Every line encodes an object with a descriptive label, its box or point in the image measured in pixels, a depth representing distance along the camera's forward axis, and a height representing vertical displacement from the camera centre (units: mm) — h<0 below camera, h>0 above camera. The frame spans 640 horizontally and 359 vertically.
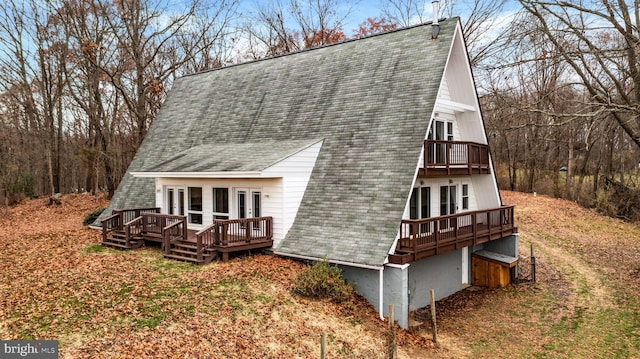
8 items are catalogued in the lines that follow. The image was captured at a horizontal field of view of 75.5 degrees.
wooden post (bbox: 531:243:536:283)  17586 -4169
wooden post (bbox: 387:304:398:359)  9445 -3894
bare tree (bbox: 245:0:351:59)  35656 +13128
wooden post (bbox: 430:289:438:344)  11797 -4254
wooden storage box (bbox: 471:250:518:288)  17078 -4029
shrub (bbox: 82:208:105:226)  22172 -2145
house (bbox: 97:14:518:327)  13023 +47
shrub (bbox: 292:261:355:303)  11953 -3201
